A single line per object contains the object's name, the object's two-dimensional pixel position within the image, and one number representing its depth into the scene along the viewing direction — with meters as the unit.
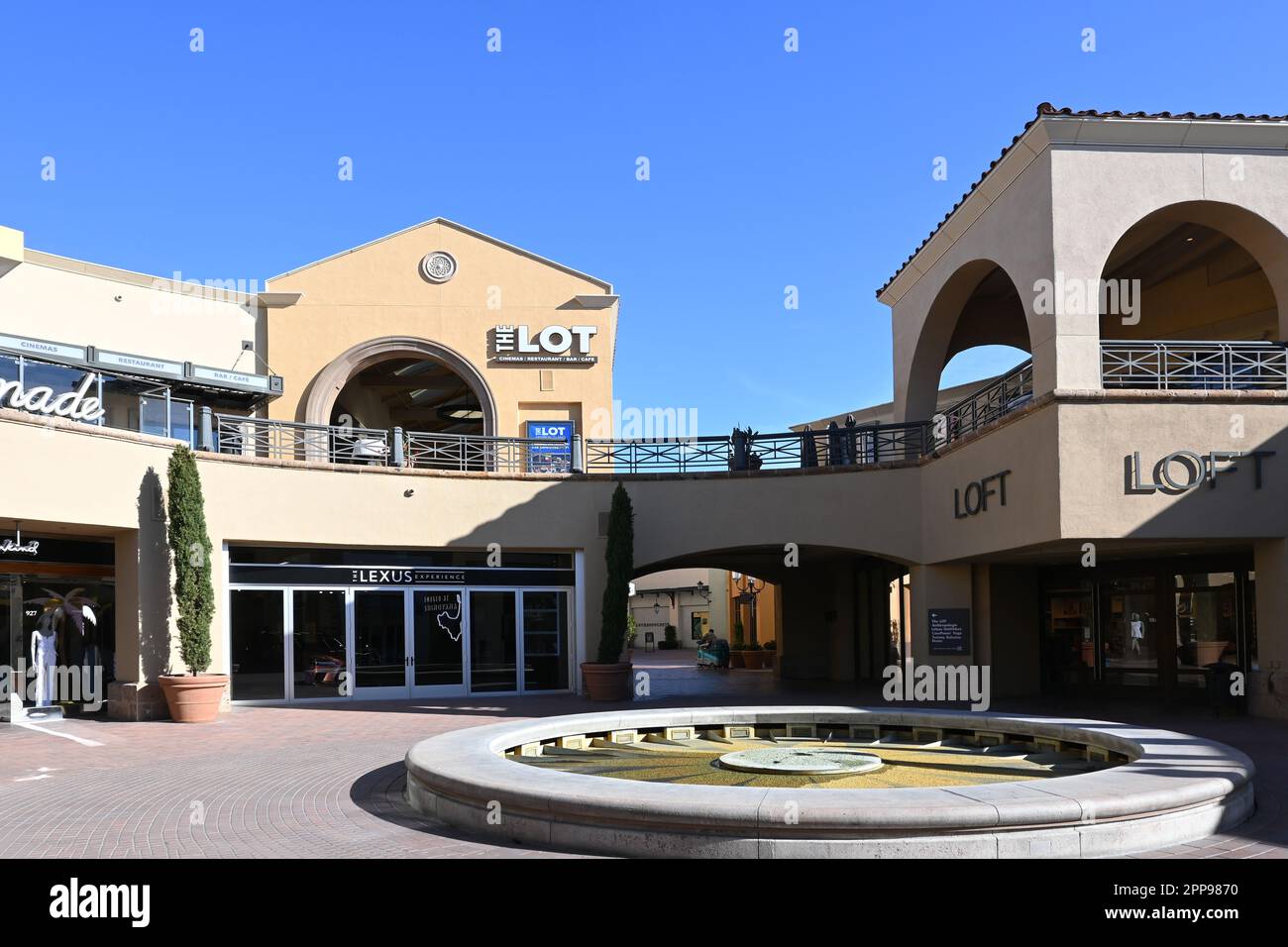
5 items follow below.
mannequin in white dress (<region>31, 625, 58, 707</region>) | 18.09
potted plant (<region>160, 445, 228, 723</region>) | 17.50
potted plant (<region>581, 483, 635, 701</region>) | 20.77
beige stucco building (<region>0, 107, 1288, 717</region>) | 15.53
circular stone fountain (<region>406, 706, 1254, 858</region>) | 7.12
